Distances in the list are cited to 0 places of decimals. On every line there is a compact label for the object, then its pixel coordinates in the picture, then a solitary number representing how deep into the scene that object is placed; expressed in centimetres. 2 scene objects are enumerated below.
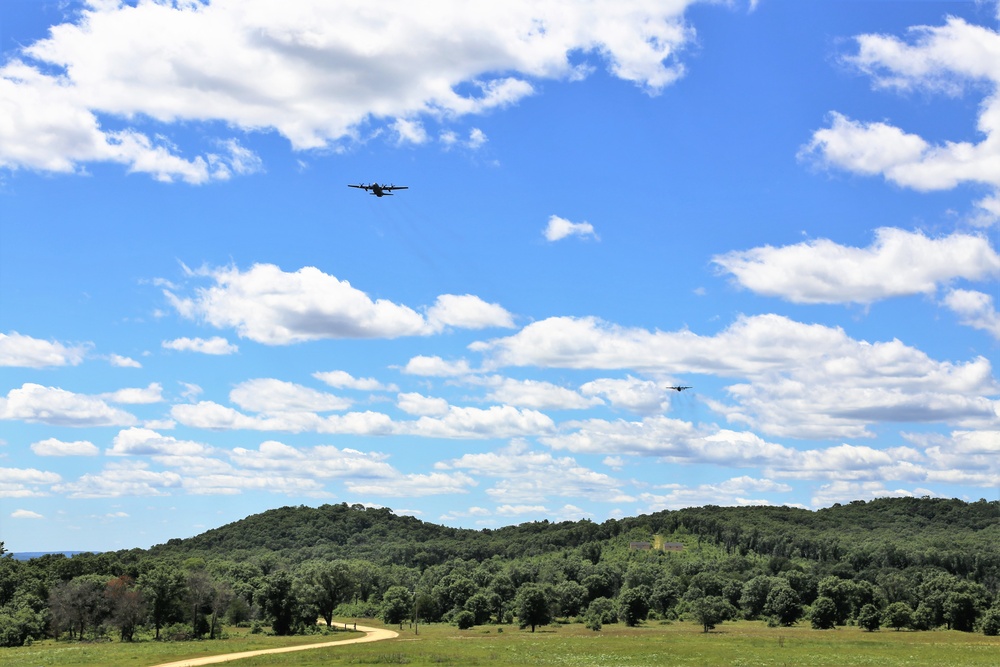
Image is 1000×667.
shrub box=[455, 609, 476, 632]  16562
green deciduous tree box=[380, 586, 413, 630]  17925
